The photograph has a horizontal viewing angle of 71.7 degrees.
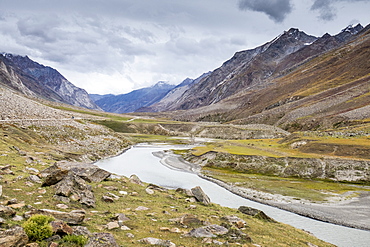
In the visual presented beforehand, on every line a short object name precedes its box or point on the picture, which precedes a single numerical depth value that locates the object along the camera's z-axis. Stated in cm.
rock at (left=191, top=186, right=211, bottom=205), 3336
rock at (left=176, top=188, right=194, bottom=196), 3609
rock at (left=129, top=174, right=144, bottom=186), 3852
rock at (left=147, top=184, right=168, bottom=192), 3673
